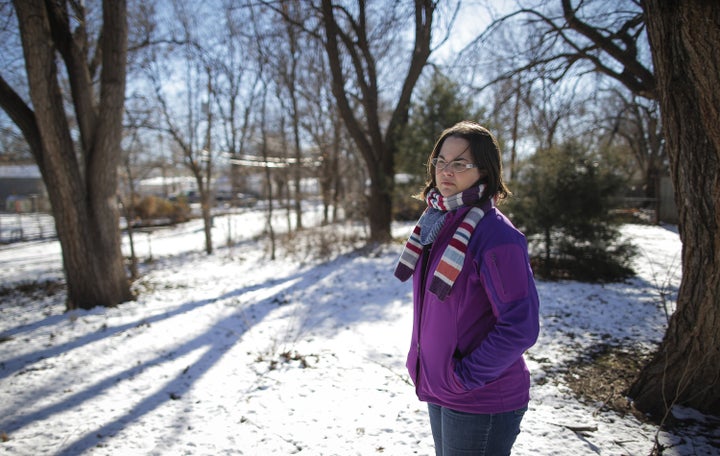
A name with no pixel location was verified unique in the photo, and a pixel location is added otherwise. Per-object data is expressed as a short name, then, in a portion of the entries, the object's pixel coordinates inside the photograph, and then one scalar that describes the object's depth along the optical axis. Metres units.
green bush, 7.12
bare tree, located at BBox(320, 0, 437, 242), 10.01
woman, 1.40
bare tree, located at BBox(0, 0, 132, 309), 5.68
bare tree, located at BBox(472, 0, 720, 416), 2.32
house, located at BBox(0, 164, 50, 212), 33.00
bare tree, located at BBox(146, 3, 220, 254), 13.18
